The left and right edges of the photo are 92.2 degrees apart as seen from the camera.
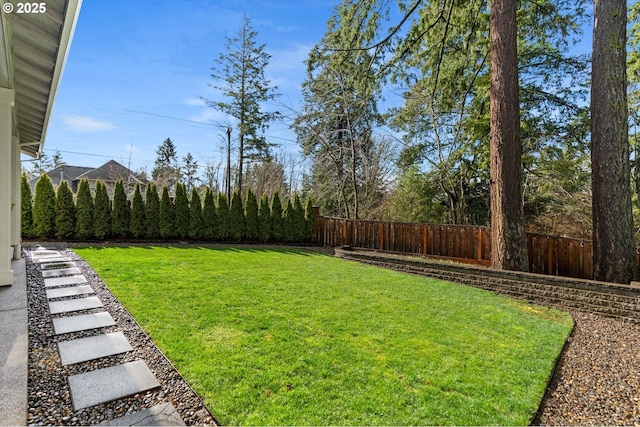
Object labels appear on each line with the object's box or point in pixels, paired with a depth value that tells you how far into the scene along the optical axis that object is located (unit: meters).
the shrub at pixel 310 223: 12.12
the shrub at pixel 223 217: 11.20
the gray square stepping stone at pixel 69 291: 3.96
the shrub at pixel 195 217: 10.83
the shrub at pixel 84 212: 9.21
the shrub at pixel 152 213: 10.20
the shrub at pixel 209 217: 11.03
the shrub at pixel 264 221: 11.72
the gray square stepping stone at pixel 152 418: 1.78
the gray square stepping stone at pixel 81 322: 3.00
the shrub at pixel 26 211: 8.57
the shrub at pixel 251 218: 11.58
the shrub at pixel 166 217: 10.38
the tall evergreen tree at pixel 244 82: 16.45
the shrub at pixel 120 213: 9.74
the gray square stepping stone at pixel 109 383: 1.98
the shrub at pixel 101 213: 9.46
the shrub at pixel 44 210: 8.66
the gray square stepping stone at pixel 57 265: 5.49
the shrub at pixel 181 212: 10.62
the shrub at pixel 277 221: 11.85
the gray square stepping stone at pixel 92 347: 2.47
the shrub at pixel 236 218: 11.38
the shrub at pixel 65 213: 8.96
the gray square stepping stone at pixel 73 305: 3.47
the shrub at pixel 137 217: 9.98
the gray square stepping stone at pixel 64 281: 4.44
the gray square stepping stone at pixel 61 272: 4.94
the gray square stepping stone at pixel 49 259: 6.01
